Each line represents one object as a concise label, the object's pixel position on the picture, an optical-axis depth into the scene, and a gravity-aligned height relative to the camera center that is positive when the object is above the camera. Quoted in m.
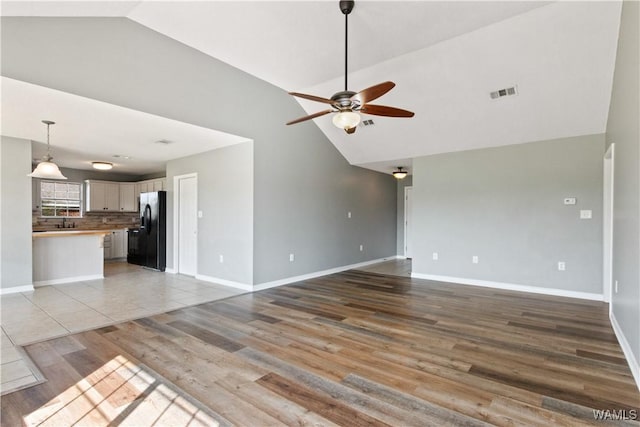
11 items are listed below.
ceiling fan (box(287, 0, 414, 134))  2.86 +1.01
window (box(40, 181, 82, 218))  7.84 +0.30
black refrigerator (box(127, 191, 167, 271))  6.82 -0.48
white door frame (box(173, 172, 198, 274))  6.61 -0.28
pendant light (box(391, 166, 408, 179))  8.00 +0.93
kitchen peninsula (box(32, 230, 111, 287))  5.41 -0.83
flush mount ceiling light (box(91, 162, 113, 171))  6.88 +0.99
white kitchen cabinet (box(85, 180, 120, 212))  8.38 +0.39
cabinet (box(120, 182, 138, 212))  8.97 +0.38
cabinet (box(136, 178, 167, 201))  7.98 +0.66
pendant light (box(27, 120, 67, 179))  4.55 +0.57
